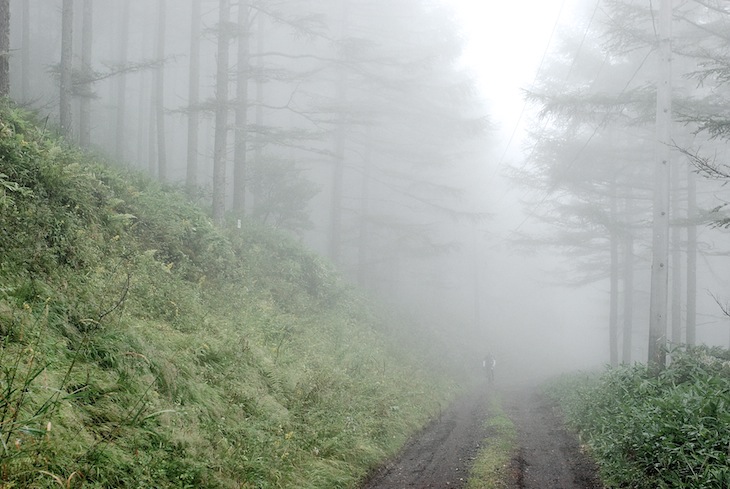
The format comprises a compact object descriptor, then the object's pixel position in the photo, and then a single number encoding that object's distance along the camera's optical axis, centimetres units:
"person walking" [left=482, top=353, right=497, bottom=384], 2155
